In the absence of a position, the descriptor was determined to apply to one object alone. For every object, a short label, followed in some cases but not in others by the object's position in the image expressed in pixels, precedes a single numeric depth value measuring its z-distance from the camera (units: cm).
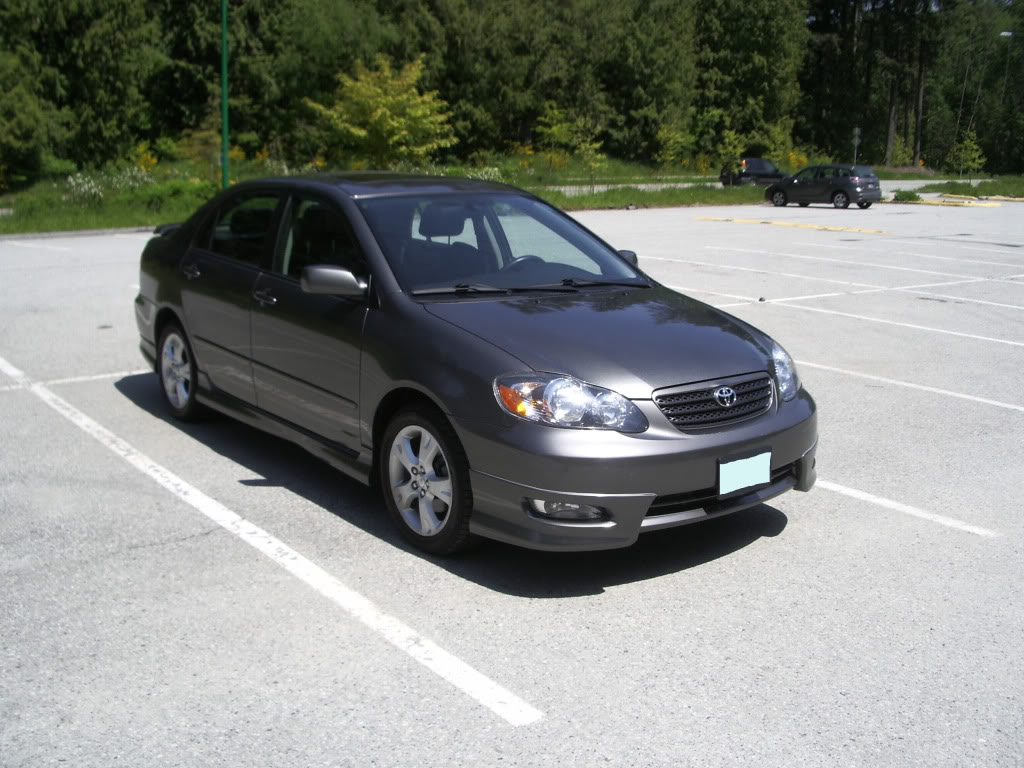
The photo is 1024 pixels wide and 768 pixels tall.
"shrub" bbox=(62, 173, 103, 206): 2675
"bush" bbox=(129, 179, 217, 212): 2702
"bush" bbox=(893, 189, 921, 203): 4078
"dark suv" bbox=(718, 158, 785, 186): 5106
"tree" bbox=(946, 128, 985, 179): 7150
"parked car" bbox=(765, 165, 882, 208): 3569
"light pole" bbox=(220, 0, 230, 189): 2712
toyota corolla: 436
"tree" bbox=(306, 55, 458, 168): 4947
